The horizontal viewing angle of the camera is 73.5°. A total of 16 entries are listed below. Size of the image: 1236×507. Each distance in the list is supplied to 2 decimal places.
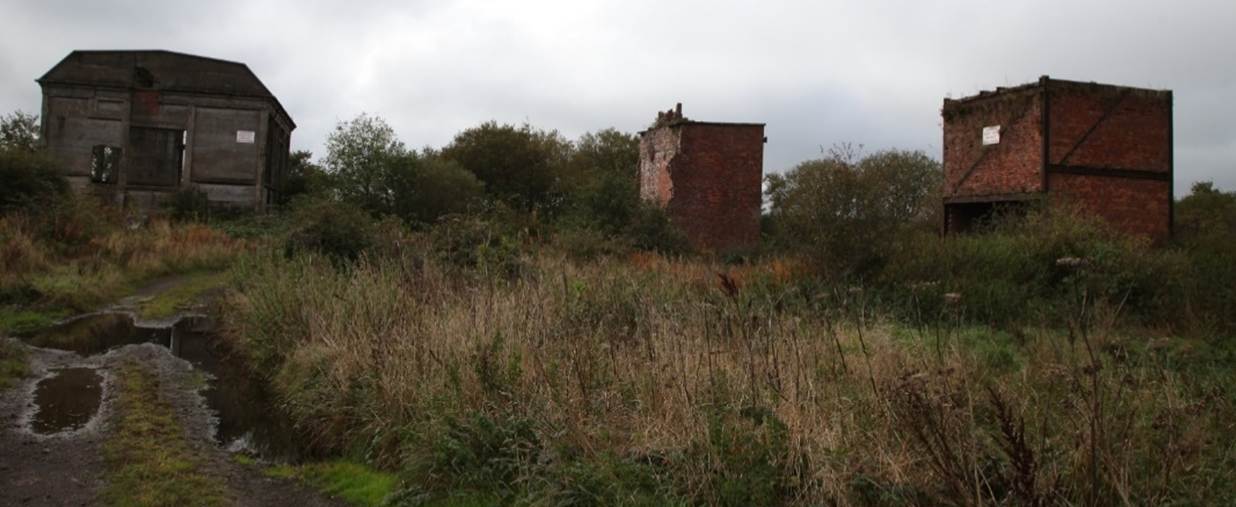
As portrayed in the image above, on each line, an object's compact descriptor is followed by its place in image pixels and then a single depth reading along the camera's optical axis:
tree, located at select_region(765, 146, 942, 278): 14.89
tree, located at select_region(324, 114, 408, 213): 35.25
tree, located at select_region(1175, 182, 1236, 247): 20.11
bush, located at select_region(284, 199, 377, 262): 15.77
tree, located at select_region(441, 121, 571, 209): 49.72
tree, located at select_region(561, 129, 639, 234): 25.56
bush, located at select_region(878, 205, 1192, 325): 12.90
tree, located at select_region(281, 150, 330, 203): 35.04
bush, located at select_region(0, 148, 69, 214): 24.28
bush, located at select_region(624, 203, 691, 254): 24.28
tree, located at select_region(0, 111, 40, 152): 40.03
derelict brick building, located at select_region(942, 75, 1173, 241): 20.48
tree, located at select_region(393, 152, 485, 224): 36.06
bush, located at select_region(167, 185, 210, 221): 31.48
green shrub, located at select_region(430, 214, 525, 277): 12.30
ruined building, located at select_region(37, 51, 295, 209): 32.50
